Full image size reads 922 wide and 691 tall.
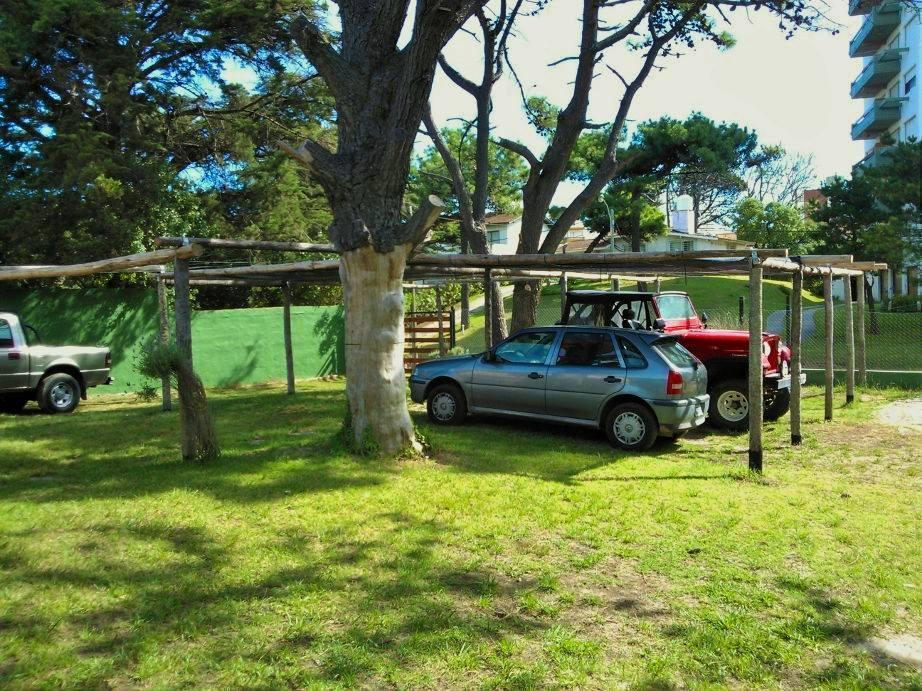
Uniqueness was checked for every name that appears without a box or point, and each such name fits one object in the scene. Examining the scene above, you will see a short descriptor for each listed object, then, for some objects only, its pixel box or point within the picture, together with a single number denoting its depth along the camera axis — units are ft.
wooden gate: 59.52
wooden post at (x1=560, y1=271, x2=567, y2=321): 40.04
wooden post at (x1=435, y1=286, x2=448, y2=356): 58.29
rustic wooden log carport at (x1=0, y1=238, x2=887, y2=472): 26.37
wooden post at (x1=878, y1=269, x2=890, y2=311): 117.14
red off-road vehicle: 34.71
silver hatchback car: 29.40
